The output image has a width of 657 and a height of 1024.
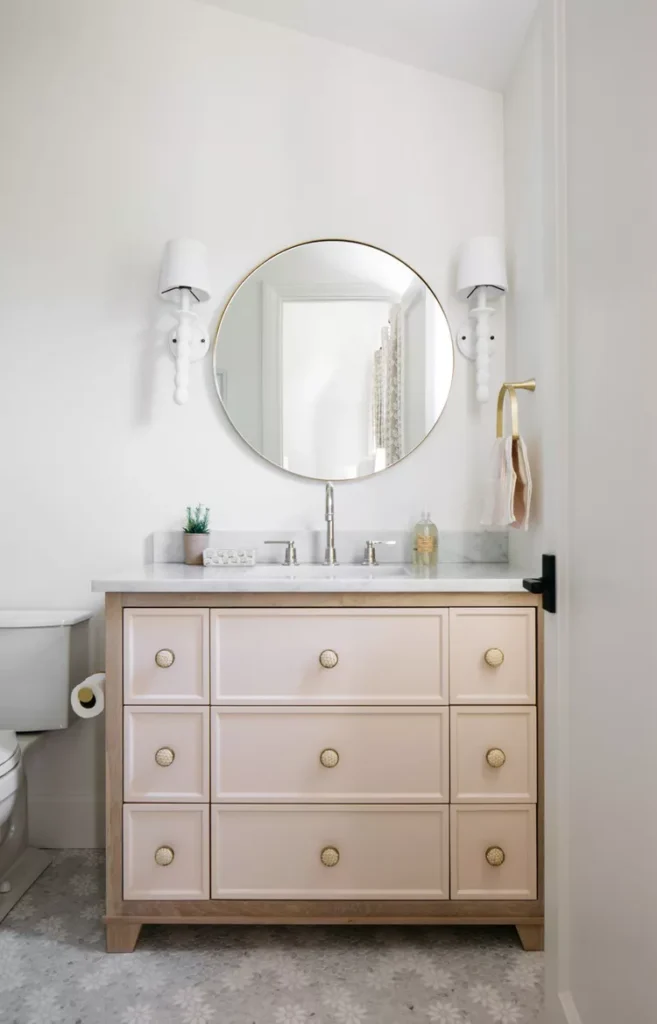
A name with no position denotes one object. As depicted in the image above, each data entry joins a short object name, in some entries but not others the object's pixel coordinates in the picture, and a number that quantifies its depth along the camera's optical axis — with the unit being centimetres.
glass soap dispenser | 211
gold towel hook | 185
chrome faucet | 214
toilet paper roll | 181
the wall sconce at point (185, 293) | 207
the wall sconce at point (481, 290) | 208
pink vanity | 168
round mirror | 221
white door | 70
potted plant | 213
